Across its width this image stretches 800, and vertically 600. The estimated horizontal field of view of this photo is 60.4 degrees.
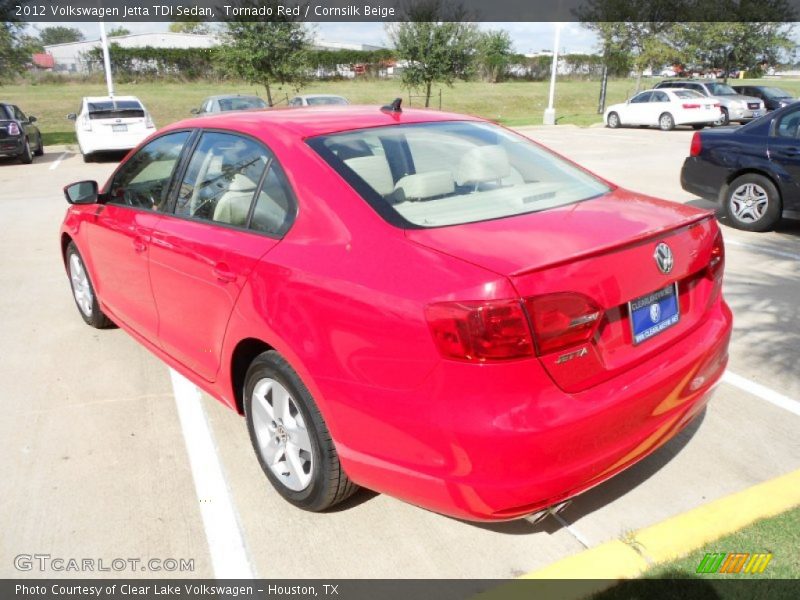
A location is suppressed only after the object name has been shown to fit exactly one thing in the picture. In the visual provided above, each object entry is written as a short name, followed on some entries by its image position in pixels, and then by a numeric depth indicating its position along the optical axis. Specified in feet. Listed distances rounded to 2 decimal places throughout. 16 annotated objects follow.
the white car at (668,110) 77.71
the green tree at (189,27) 317.65
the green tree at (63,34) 426.10
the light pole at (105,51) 81.71
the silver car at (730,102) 81.76
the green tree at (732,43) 107.04
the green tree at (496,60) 193.47
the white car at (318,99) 59.06
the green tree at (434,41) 94.27
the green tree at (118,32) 345.10
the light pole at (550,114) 91.76
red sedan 7.24
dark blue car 24.72
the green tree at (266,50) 85.92
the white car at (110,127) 54.39
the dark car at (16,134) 52.70
